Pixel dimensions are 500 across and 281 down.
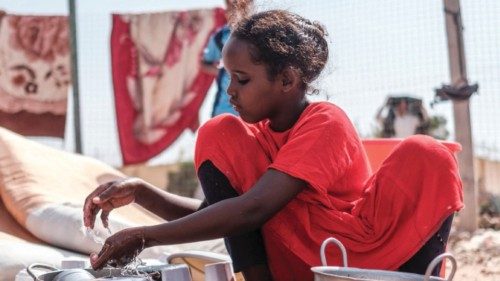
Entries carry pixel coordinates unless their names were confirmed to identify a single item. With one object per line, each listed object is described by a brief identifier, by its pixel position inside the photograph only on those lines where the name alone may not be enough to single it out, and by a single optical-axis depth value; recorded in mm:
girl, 3931
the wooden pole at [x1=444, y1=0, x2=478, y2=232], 8148
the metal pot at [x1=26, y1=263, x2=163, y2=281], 3754
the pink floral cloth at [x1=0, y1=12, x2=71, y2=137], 10092
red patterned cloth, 10622
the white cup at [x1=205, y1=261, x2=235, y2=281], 3856
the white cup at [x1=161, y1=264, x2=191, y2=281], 3755
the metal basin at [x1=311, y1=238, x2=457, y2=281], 3612
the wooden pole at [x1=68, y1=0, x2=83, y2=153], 9525
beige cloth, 5017
